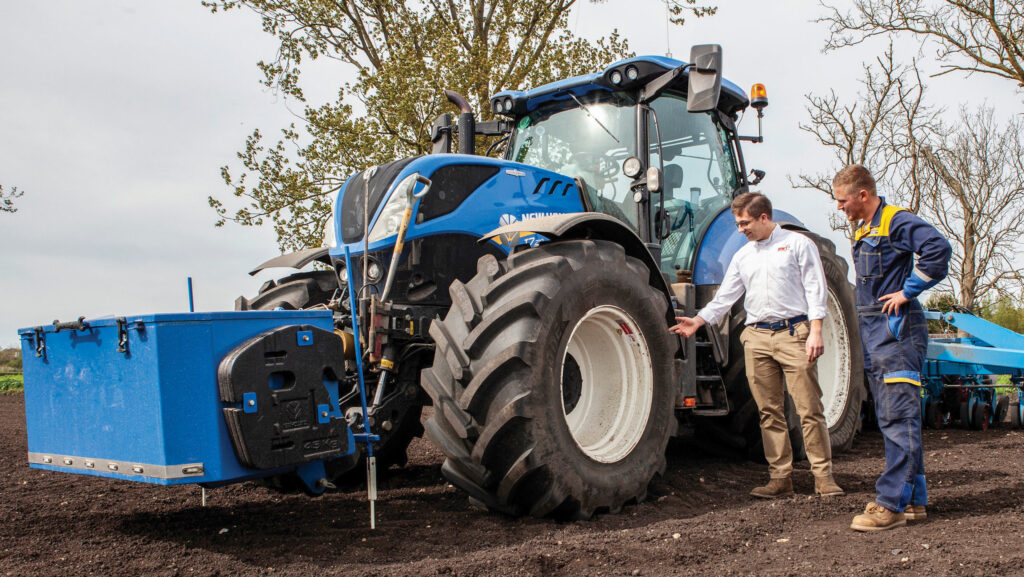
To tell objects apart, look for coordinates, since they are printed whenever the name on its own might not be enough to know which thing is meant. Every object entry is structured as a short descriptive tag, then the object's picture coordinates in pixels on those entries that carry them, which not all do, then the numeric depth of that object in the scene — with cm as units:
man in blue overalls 393
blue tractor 389
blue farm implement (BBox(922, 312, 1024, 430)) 761
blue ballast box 340
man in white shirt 465
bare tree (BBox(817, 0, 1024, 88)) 1380
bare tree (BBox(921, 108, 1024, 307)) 1977
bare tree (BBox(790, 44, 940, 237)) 1964
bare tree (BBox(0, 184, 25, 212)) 1535
